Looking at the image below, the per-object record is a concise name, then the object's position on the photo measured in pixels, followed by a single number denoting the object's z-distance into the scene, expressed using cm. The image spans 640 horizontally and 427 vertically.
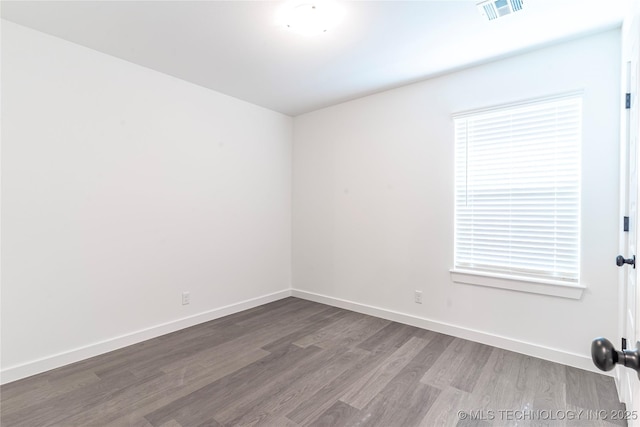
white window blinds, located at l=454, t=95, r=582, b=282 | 247
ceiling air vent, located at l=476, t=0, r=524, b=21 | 201
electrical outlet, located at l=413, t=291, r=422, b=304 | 328
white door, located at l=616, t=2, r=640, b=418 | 153
